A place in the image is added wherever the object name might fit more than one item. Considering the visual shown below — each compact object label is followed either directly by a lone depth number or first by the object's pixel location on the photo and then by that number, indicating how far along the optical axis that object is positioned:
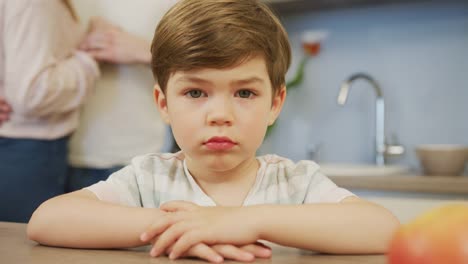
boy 0.77
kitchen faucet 2.57
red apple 0.42
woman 1.41
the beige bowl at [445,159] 2.17
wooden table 0.69
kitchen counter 2.01
